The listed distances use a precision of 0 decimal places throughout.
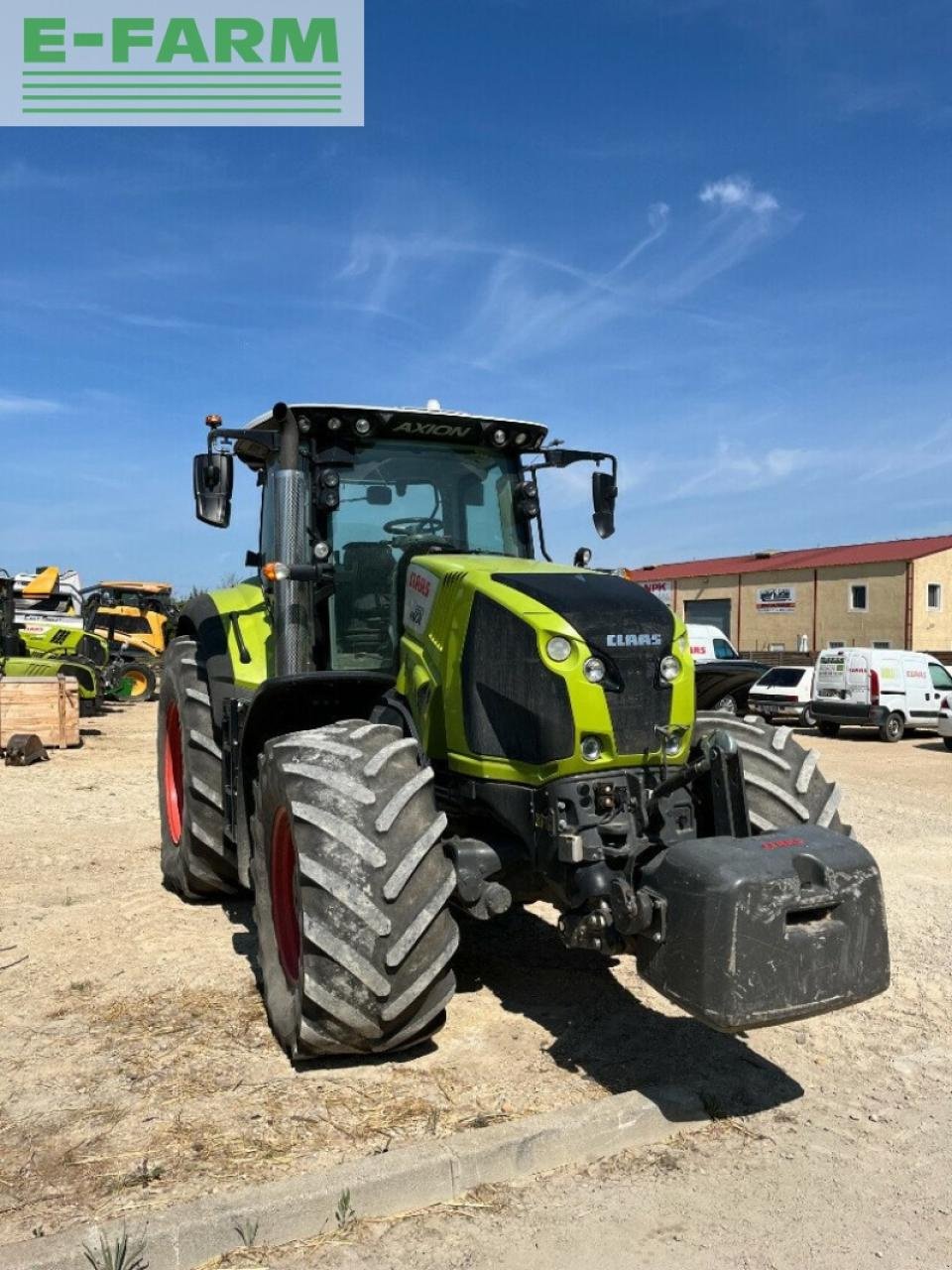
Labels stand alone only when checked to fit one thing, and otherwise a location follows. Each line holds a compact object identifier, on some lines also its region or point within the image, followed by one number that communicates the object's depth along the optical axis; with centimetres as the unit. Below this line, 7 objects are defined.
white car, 2206
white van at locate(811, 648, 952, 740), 2009
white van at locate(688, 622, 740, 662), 2462
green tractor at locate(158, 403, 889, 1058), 342
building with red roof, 3869
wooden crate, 1434
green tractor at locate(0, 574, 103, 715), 1772
